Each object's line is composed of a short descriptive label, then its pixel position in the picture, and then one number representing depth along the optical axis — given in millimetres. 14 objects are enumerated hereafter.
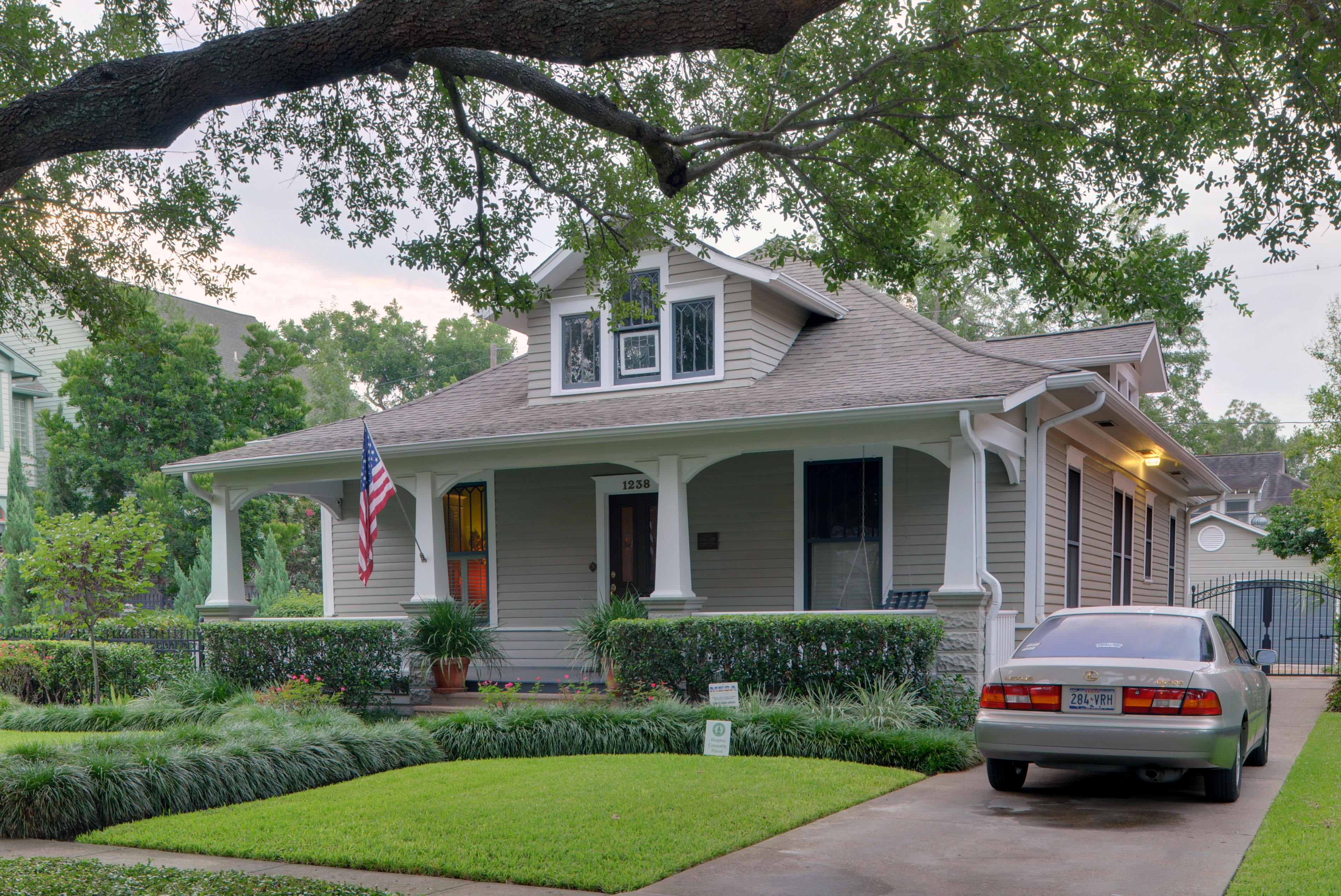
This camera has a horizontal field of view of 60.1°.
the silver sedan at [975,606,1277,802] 7383
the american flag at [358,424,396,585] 13148
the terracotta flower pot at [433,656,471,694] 13609
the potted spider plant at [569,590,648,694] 12523
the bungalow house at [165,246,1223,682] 12195
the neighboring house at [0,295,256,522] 25875
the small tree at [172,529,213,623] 23328
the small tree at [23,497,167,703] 15641
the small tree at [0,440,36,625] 22469
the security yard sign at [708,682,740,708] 10375
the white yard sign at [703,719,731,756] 9430
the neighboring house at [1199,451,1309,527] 44312
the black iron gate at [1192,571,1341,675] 24672
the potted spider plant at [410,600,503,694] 13383
